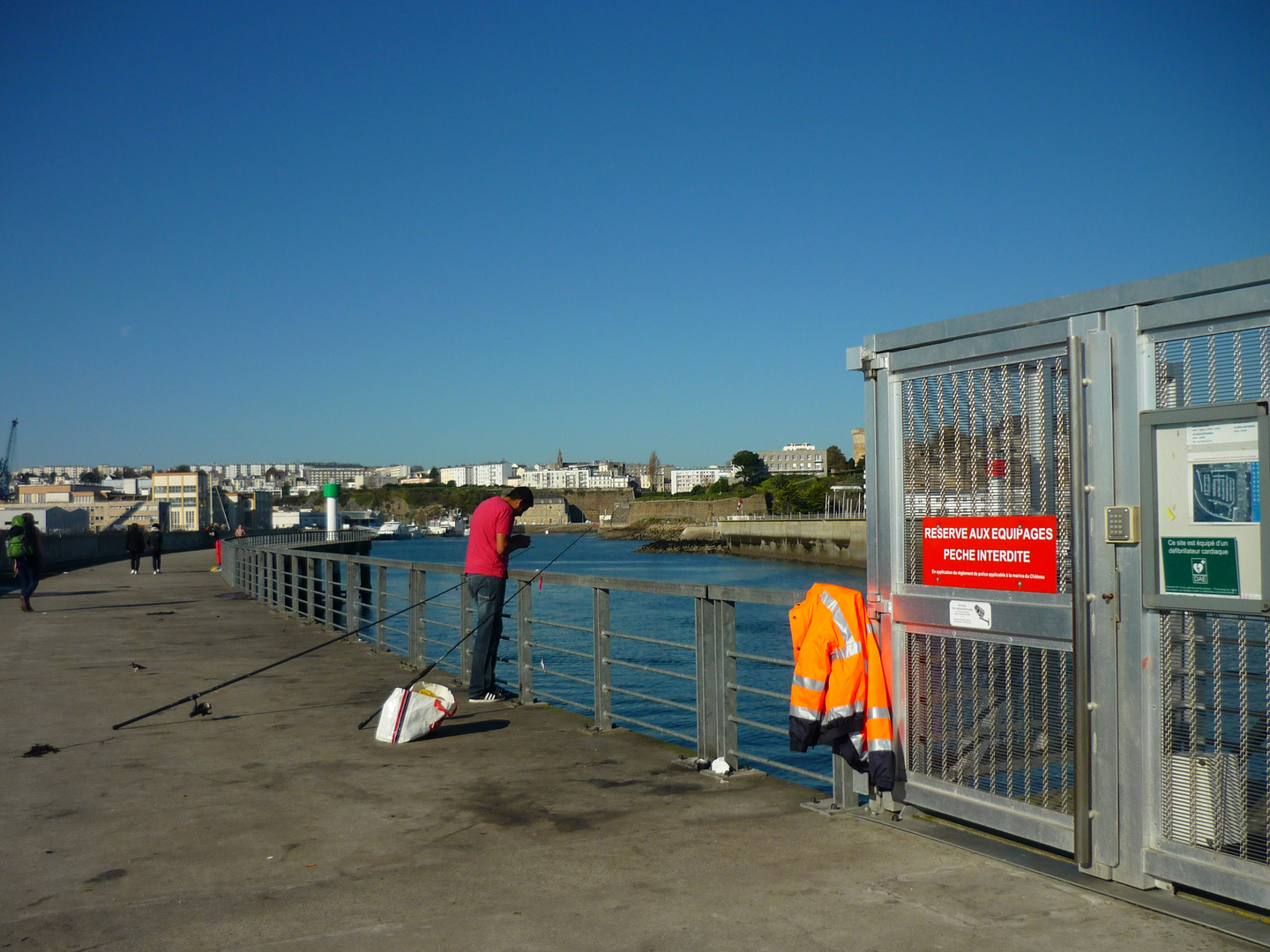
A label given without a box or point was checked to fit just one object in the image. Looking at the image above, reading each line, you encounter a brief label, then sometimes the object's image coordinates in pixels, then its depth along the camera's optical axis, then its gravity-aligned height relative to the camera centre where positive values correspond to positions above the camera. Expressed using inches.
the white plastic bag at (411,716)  256.2 -56.8
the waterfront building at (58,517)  2488.2 -59.2
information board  133.3 -4.5
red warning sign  158.1 -11.8
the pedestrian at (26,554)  676.1 -38.7
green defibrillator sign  134.9 -12.1
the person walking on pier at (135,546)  1173.7 -59.9
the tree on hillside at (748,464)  7593.5 +143.8
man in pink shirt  310.0 -25.6
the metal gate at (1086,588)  135.6 -16.4
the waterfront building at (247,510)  3954.2 -89.8
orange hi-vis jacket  173.3 -34.1
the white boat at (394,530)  5456.2 -222.1
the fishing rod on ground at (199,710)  284.6 -61.8
